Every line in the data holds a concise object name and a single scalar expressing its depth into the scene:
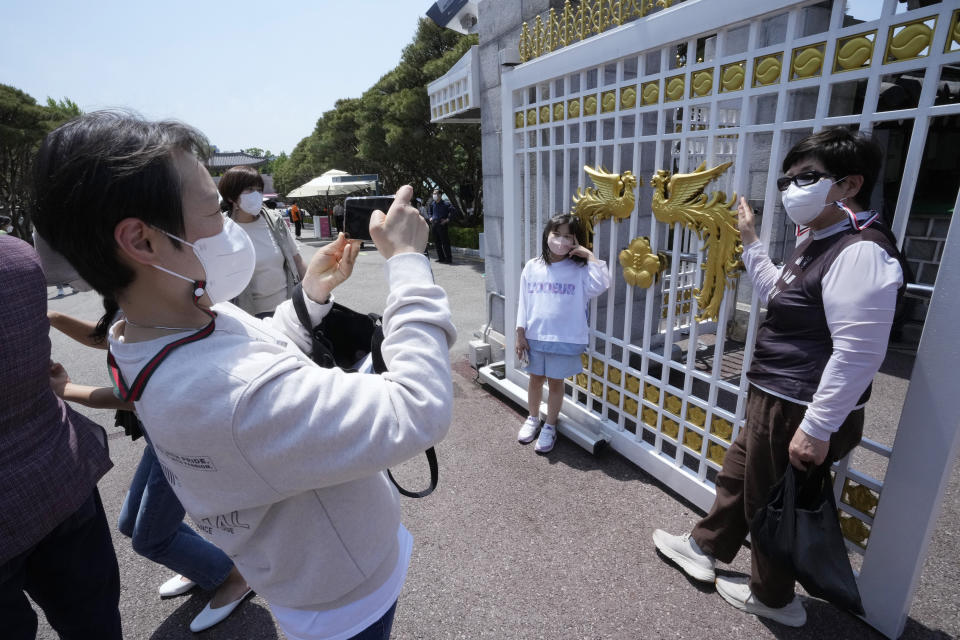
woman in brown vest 1.56
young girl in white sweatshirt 3.12
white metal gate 1.68
